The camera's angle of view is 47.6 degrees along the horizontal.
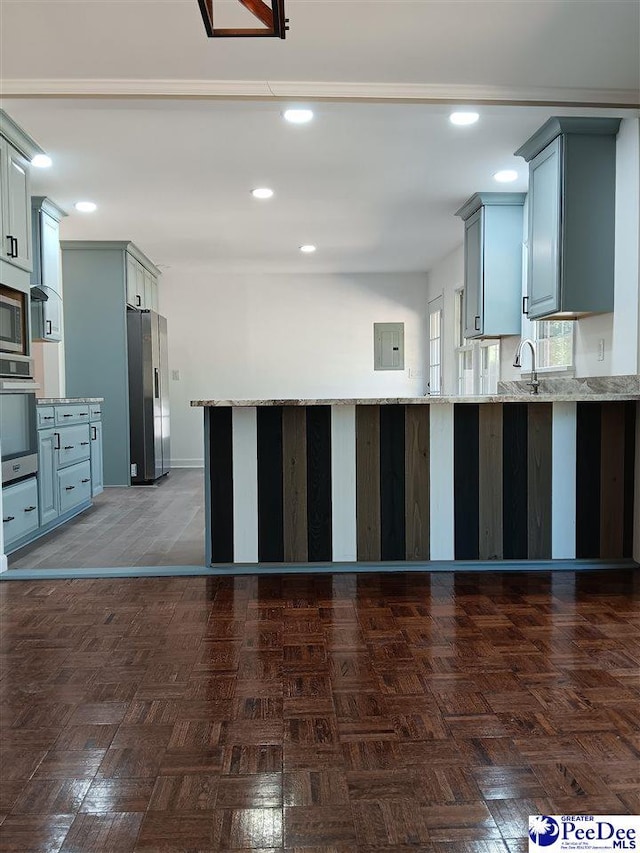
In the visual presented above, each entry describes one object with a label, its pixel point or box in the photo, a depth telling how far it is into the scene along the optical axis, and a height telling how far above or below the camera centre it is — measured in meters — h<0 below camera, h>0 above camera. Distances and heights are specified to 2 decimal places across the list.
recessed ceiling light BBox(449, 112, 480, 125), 3.96 +1.52
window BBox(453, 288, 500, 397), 6.70 +0.29
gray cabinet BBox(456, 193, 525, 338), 5.62 +1.00
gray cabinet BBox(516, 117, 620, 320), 4.02 +0.96
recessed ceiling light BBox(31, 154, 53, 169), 4.75 +1.57
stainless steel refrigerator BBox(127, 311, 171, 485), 7.32 +0.00
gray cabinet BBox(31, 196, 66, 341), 5.77 +1.04
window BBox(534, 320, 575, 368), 4.81 +0.34
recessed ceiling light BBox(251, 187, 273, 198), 5.55 +1.57
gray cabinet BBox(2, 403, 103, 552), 4.22 -0.56
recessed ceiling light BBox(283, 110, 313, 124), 3.90 +1.52
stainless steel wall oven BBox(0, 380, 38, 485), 4.03 -0.20
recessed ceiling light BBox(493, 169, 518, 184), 5.12 +1.55
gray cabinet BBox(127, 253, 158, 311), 7.54 +1.23
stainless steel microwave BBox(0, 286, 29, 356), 4.06 +0.43
